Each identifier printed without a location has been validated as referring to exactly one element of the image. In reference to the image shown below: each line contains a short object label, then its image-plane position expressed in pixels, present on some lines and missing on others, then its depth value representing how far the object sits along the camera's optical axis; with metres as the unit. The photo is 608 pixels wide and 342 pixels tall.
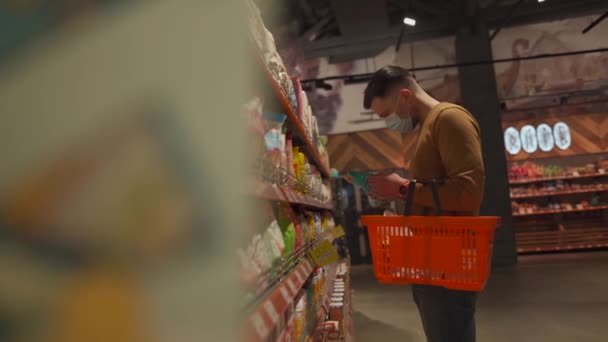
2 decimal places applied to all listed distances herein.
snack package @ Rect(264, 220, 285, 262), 1.14
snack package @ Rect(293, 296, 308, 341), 1.58
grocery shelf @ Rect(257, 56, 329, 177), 1.47
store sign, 9.05
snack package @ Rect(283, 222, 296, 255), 1.42
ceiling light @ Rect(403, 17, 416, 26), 5.63
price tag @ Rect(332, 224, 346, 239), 2.43
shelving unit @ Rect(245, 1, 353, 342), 0.89
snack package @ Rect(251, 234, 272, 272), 0.89
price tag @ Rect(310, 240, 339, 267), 1.78
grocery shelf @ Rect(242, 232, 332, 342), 0.66
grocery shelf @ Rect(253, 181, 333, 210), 0.84
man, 1.54
